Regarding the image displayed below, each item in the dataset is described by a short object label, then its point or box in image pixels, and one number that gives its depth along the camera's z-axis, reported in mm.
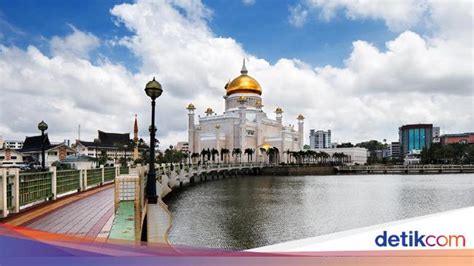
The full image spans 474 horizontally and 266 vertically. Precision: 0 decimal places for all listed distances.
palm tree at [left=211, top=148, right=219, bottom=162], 68062
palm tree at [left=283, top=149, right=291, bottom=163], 76438
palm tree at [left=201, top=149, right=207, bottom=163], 68506
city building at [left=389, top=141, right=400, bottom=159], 175125
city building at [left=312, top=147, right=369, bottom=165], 108750
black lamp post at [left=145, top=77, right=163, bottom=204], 12040
